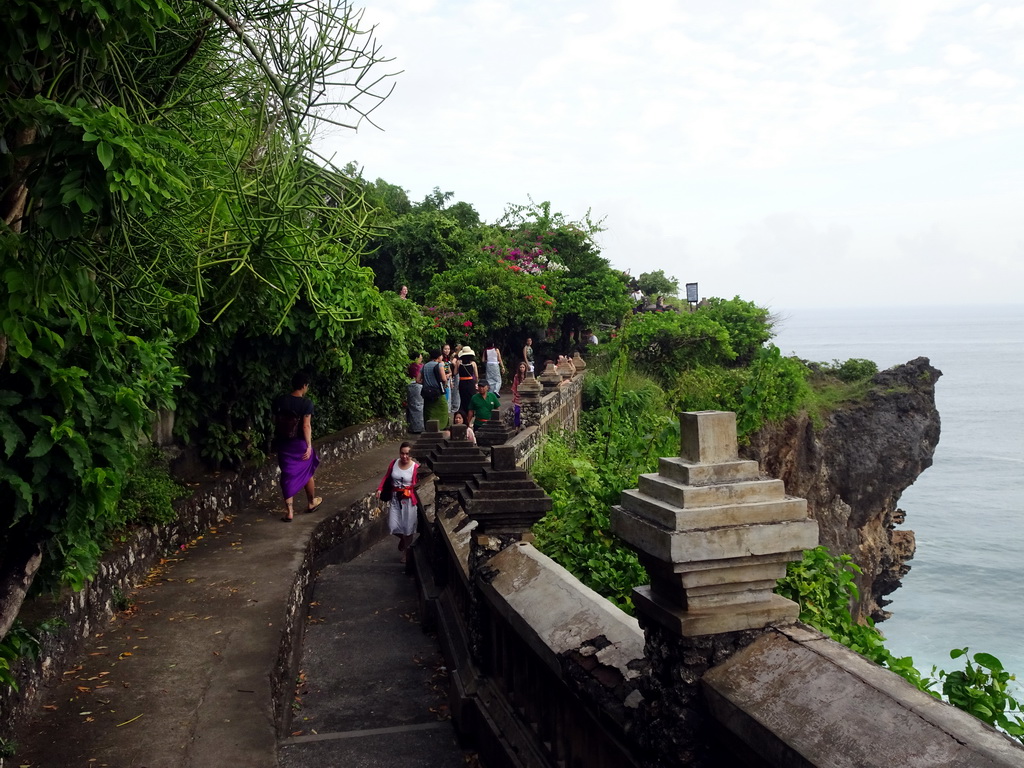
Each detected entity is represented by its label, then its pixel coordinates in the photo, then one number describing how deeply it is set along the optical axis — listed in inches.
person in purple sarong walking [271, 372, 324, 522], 377.1
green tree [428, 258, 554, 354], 962.7
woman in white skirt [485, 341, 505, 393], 743.7
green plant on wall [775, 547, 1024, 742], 135.8
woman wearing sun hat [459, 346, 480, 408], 634.8
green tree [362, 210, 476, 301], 1131.3
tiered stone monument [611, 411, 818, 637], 105.5
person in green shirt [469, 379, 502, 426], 530.0
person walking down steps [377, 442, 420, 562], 361.4
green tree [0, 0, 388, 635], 134.4
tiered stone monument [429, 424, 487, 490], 315.0
